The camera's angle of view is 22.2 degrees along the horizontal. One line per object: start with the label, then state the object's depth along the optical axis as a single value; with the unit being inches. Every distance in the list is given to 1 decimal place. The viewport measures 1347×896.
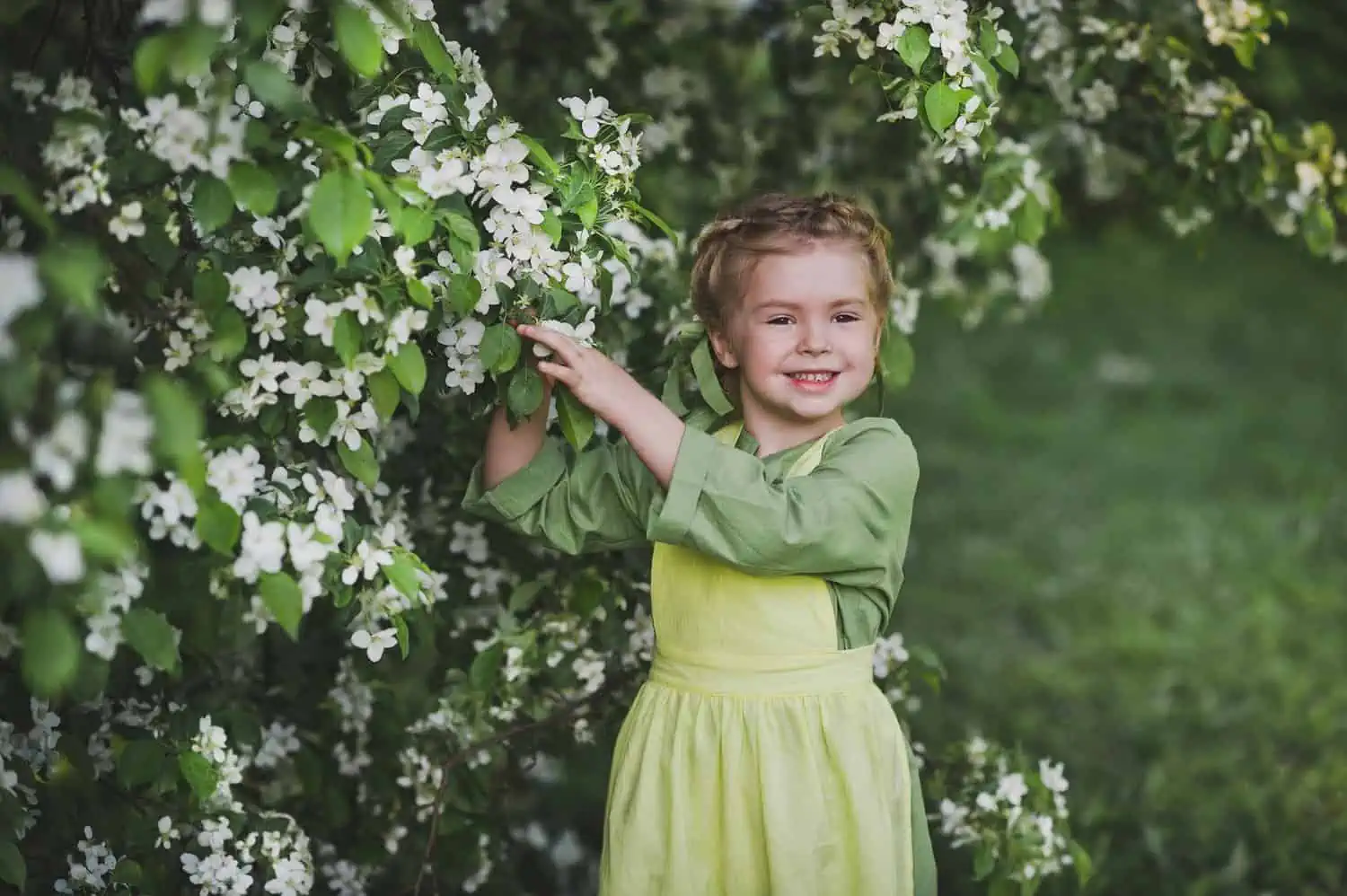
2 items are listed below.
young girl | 102.5
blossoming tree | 89.6
